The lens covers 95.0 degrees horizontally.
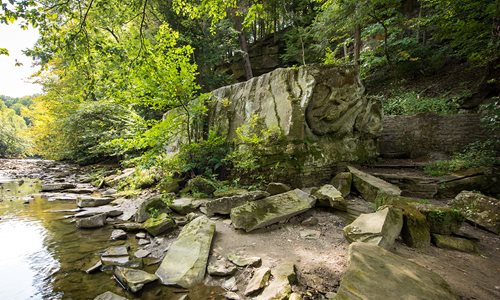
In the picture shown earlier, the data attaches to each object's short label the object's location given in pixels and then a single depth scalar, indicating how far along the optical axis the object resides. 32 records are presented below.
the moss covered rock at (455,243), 3.21
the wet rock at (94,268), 3.23
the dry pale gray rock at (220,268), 3.03
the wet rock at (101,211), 5.50
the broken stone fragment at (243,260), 3.12
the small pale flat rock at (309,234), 3.82
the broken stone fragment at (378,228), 3.00
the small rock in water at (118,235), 4.34
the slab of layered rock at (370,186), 4.76
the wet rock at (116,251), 3.65
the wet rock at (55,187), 8.82
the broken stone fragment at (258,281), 2.60
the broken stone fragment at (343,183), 5.21
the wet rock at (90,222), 4.86
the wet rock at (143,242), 4.10
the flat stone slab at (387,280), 1.99
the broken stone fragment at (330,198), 4.49
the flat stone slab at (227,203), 4.90
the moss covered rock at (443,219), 3.36
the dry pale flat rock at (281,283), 2.42
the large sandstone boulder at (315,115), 5.70
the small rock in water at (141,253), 3.70
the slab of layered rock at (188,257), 2.97
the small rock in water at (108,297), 2.53
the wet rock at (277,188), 5.23
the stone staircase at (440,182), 4.87
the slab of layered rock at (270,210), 4.12
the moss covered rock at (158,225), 4.41
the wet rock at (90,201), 6.39
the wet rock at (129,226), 4.65
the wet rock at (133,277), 2.79
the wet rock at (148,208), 5.04
